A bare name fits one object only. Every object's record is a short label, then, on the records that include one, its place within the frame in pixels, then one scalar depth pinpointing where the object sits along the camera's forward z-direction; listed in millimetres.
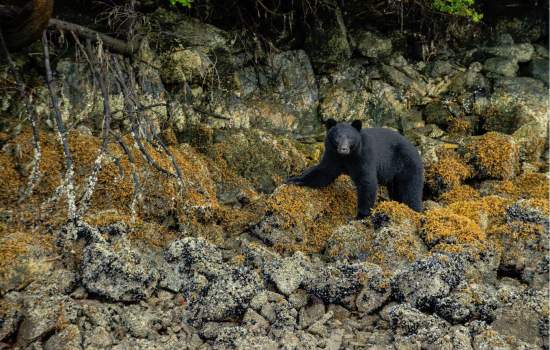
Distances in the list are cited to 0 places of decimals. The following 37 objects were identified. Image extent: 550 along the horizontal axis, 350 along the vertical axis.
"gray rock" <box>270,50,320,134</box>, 14625
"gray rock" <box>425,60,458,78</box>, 16250
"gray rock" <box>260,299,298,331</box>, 8062
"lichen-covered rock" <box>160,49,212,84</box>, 13203
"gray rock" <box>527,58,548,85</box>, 15977
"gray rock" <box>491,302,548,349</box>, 7828
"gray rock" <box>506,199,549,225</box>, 9969
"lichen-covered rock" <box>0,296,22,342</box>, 7270
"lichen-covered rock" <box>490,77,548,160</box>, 14680
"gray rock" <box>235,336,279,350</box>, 7469
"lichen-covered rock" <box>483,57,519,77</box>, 15971
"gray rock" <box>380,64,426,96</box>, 15594
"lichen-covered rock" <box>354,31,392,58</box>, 15712
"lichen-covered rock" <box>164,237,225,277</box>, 8867
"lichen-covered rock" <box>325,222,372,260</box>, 9727
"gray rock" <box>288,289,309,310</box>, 8484
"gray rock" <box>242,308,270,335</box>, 7906
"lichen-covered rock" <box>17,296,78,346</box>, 7258
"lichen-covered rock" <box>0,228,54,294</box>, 7859
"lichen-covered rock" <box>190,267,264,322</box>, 8092
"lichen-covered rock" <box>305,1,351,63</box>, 15117
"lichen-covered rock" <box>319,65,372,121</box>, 14914
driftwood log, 9148
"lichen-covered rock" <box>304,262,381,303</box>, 8578
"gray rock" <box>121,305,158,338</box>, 7699
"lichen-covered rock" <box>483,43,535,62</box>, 16406
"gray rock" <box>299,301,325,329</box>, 8258
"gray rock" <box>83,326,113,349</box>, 7316
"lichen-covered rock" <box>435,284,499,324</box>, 8047
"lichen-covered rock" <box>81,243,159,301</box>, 8172
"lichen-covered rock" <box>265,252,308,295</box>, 8625
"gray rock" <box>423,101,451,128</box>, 15391
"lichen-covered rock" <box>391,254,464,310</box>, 8289
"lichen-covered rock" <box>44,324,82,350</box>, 7184
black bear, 10898
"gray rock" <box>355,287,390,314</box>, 8477
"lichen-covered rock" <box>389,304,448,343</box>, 7727
